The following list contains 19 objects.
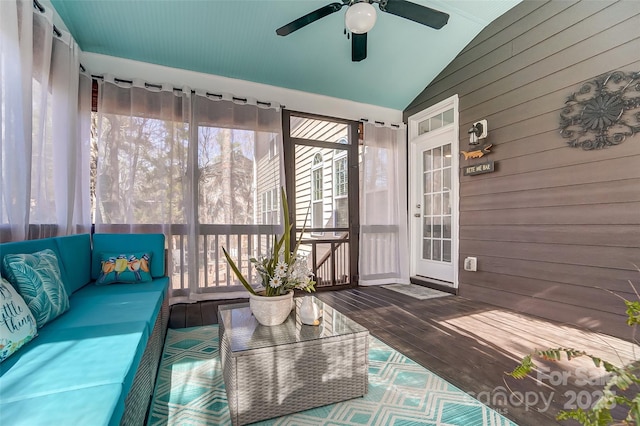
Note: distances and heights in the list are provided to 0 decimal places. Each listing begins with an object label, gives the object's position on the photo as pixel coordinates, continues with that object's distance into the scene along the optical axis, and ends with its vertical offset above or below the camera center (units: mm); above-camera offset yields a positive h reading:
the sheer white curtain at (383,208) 4195 +137
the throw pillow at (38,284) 1377 -319
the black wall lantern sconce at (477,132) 3309 +965
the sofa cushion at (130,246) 2461 -239
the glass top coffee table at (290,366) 1332 -708
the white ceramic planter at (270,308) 1597 -488
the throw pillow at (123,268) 2354 -403
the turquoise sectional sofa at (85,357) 829 -519
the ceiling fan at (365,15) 1976 +1468
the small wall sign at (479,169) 3241 +552
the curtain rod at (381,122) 4195 +1377
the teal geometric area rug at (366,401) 1389 -943
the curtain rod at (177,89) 2988 +1418
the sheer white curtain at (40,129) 1694 +638
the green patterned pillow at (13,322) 1107 -411
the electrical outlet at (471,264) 3402 -541
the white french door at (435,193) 3768 +342
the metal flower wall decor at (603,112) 2230 +840
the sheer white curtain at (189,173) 2984 +498
